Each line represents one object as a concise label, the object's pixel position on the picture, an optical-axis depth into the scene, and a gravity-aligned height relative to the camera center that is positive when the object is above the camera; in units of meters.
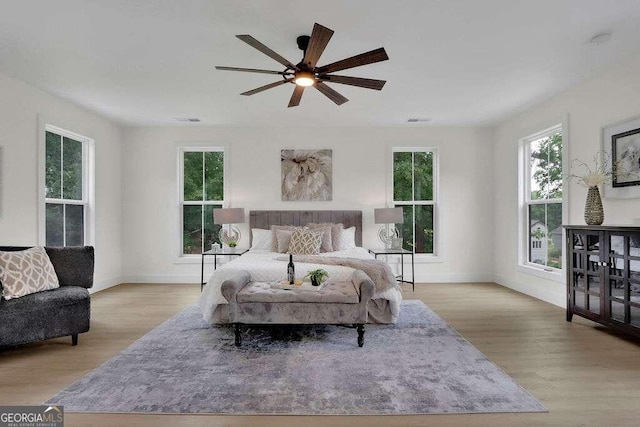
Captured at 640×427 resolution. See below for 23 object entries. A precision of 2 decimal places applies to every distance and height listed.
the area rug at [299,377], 2.23 -1.16
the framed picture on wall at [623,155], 3.58 +0.62
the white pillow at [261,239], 5.54 -0.35
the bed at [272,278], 3.73 -0.65
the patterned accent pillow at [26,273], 3.07 -0.49
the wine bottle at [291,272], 3.45 -0.53
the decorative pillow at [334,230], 5.44 -0.21
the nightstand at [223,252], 5.51 -0.55
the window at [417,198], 6.45 +0.33
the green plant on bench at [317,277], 3.38 -0.57
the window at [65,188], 4.73 +0.42
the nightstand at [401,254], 5.63 -0.61
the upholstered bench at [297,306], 3.17 -0.79
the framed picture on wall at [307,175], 6.25 +0.73
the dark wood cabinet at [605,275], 3.22 -0.58
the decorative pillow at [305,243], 5.00 -0.37
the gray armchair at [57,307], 2.93 -0.76
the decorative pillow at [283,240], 5.20 -0.34
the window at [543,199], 4.91 +0.24
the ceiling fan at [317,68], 2.47 +1.18
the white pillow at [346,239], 5.46 -0.35
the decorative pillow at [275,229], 5.34 -0.19
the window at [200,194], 6.37 +0.41
